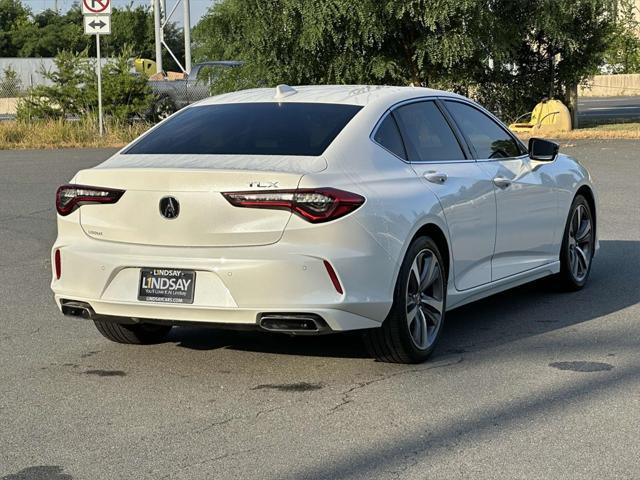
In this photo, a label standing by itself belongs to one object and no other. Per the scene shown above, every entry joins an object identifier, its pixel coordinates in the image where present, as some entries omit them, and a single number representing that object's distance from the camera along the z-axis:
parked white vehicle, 6.47
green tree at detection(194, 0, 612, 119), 26.44
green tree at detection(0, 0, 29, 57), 79.57
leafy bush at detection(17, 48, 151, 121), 27.62
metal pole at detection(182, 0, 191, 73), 45.31
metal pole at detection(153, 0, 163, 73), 46.19
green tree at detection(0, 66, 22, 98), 44.18
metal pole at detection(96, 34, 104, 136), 25.58
